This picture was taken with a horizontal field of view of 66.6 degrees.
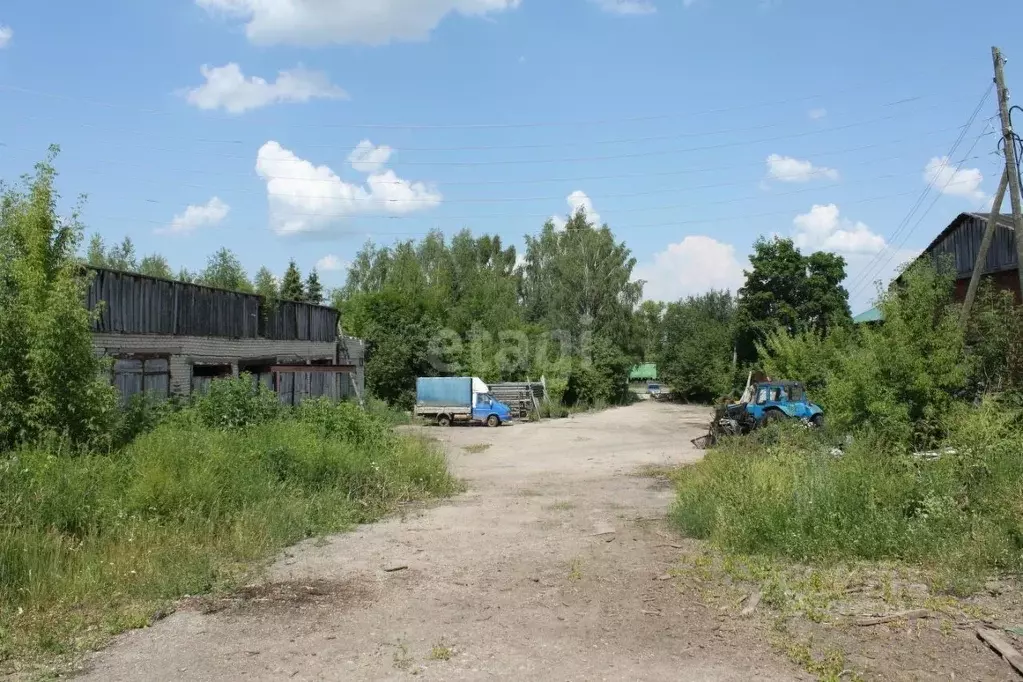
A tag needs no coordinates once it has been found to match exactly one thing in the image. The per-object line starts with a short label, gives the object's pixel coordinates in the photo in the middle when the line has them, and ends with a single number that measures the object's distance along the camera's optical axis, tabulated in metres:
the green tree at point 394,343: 37.31
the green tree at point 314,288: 57.69
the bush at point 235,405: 14.71
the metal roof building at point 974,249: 22.45
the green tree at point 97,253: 45.29
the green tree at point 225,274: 51.31
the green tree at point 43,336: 10.70
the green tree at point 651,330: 55.66
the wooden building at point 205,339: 17.84
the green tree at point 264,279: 49.88
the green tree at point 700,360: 56.78
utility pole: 15.98
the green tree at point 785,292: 52.00
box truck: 34.09
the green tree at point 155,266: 51.96
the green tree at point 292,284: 50.62
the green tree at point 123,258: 50.60
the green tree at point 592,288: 52.31
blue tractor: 22.48
